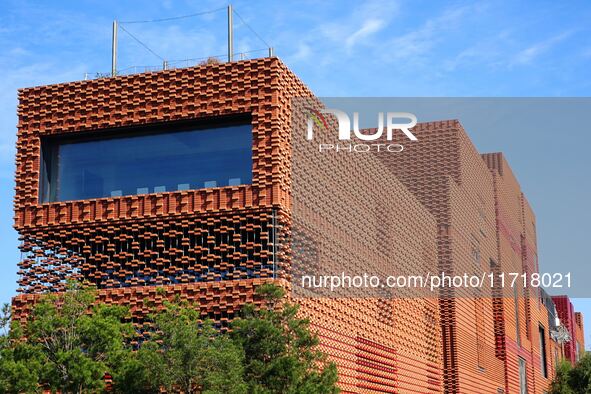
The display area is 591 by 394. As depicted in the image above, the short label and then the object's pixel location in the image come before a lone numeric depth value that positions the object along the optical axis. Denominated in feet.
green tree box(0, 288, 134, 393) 119.44
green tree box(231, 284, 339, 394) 119.34
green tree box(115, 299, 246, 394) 113.70
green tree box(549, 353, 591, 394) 253.44
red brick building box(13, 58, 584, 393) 147.13
